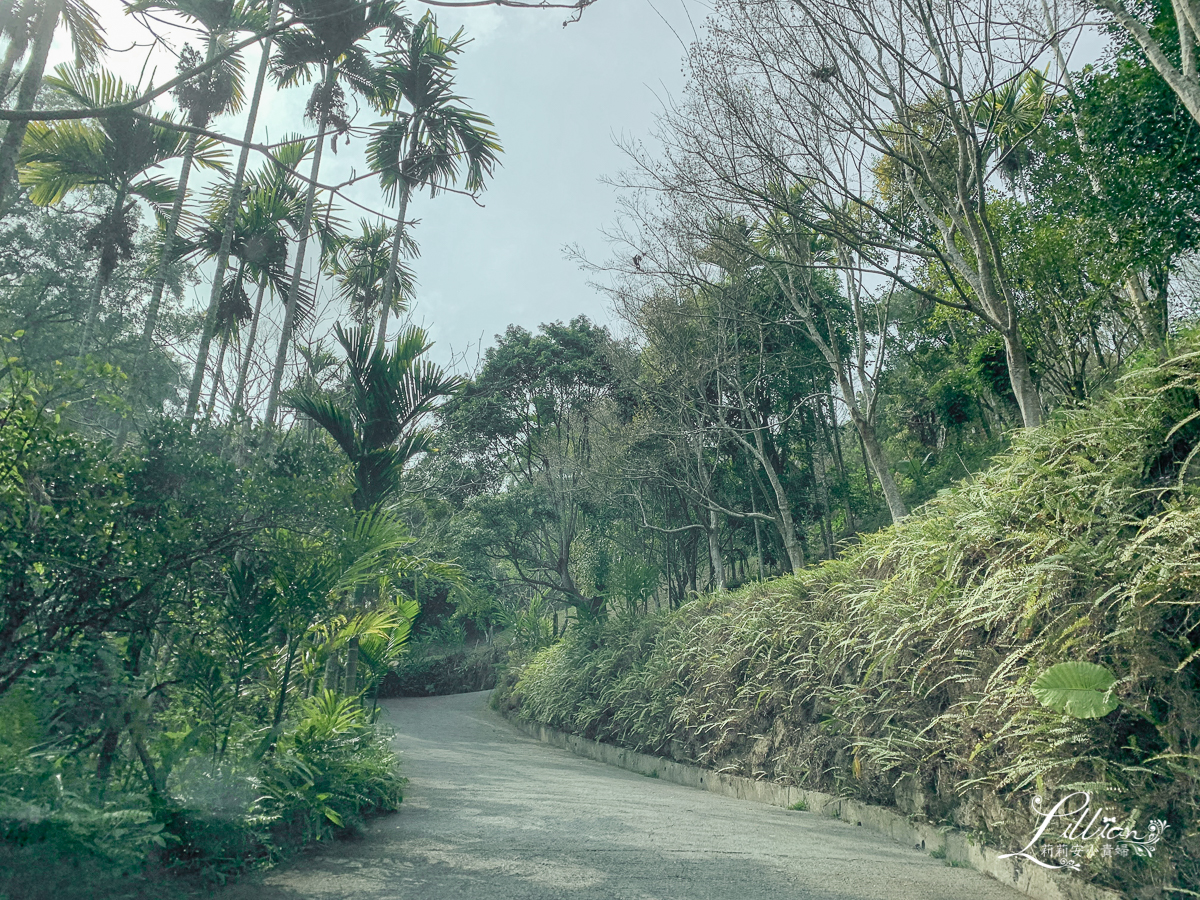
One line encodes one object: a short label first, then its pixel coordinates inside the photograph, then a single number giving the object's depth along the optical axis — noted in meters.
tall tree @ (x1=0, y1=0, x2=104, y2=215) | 3.77
